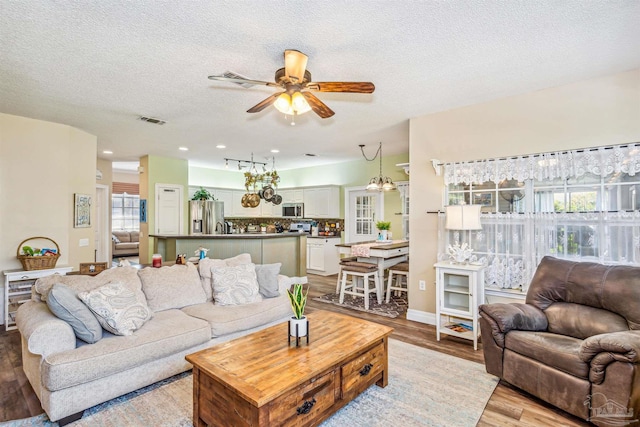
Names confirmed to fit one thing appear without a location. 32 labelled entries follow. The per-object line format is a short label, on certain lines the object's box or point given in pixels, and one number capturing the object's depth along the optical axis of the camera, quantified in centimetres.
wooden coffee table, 174
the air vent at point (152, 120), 429
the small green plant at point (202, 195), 758
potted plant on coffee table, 230
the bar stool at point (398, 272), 507
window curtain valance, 293
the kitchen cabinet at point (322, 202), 777
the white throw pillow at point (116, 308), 248
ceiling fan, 240
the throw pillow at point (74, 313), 231
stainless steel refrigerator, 750
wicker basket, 396
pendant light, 583
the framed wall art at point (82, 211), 474
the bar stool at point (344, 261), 535
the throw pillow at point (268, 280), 368
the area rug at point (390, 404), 215
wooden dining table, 507
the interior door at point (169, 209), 699
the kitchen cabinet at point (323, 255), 755
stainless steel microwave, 836
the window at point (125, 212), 1101
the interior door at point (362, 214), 721
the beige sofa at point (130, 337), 211
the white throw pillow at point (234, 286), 340
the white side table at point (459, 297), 340
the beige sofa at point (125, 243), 1004
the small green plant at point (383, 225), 592
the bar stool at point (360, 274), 481
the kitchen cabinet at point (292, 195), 839
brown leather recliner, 196
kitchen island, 576
